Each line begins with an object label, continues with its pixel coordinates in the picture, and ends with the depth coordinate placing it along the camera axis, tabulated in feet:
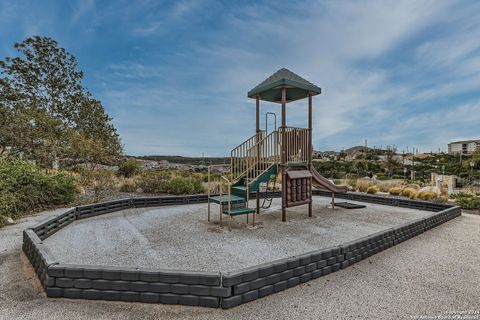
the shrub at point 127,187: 35.04
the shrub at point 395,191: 32.30
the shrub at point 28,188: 19.97
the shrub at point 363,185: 36.50
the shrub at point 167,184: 33.42
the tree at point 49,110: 31.50
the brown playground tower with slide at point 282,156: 19.29
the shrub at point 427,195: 28.14
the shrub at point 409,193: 29.77
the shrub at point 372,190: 33.82
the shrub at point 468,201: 24.64
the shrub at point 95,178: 27.14
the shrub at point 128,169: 43.34
